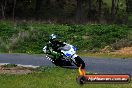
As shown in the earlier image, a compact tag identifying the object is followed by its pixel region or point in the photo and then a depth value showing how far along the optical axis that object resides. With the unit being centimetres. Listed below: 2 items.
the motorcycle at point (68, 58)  1430
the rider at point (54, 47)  1442
